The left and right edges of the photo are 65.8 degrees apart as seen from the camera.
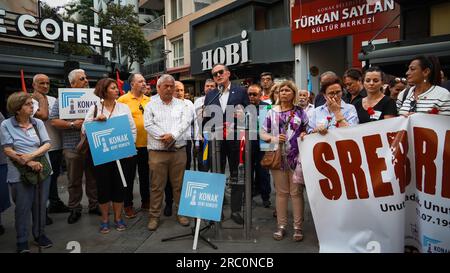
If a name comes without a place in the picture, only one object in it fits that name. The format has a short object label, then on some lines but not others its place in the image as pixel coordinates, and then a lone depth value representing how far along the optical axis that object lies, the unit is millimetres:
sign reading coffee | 10102
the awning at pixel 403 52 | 7191
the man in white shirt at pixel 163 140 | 4559
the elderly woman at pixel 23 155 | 3736
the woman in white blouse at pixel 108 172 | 4422
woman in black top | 3715
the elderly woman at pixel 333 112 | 3643
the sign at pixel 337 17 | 11594
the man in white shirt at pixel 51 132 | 4941
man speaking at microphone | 4559
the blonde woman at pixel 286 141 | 4051
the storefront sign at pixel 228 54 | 16547
